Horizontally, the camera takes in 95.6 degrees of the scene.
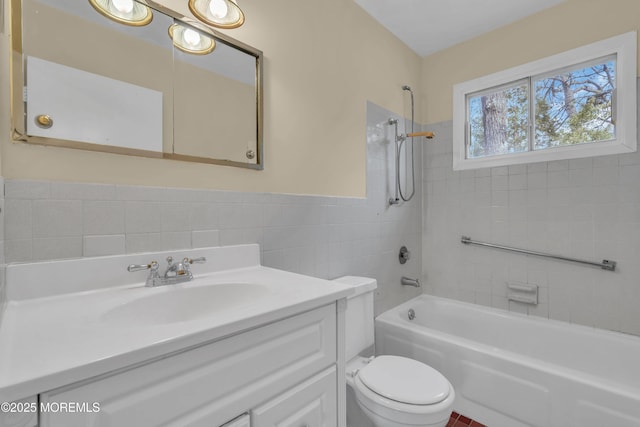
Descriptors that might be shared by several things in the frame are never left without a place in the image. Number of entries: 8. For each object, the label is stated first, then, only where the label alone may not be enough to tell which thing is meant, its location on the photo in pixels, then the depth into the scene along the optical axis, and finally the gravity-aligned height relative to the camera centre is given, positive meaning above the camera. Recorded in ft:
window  5.93 +2.45
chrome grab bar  5.95 -1.01
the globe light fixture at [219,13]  3.88 +2.74
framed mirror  2.92 +1.57
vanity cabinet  1.68 -1.23
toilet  3.81 -2.51
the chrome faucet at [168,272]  3.33 -0.70
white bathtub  4.29 -2.85
